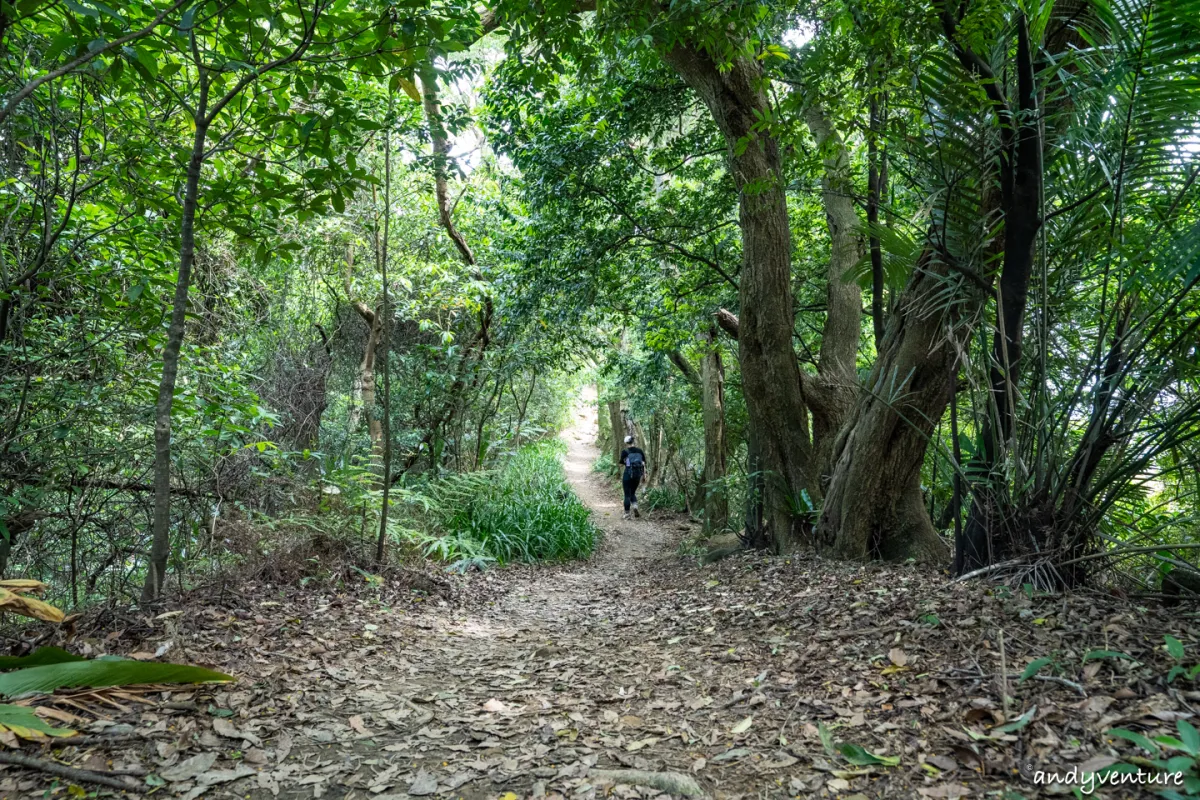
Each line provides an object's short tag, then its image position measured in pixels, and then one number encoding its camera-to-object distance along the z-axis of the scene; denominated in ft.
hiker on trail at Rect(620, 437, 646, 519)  42.27
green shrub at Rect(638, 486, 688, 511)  48.24
